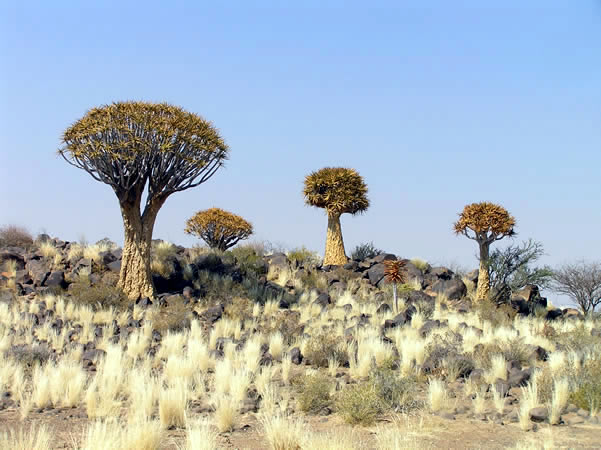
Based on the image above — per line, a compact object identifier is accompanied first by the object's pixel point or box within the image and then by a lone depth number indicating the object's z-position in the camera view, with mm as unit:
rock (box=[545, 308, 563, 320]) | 21498
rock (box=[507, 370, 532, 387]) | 10641
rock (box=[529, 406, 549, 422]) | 8758
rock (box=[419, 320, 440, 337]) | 15093
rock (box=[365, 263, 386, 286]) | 22969
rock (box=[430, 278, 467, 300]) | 21750
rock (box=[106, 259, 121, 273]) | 19984
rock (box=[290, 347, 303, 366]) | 12391
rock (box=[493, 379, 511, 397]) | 9898
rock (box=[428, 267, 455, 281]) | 24125
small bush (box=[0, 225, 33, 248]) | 23109
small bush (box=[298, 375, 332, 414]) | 9250
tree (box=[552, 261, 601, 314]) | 26312
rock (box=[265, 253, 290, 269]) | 23375
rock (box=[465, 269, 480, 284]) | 23562
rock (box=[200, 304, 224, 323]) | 16730
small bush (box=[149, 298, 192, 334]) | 15242
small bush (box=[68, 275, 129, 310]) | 17312
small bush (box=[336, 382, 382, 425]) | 8695
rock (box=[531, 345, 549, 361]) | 12711
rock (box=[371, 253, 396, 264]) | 24766
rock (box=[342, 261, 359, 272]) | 23845
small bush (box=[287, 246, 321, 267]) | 24266
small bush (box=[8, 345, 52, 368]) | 11477
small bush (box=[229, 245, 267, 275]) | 22781
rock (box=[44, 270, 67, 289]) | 19078
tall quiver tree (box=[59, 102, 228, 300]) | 17641
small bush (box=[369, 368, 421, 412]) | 9352
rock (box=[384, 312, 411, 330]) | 15852
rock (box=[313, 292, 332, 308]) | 19577
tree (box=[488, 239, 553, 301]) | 22281
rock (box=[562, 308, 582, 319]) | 22391
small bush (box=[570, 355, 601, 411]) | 9273
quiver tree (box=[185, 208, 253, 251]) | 29734
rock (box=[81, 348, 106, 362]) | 12015
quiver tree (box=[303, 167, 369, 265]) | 24547
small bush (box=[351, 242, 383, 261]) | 26252
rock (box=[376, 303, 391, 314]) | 18328
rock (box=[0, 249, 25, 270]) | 21000
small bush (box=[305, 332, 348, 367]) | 12195
